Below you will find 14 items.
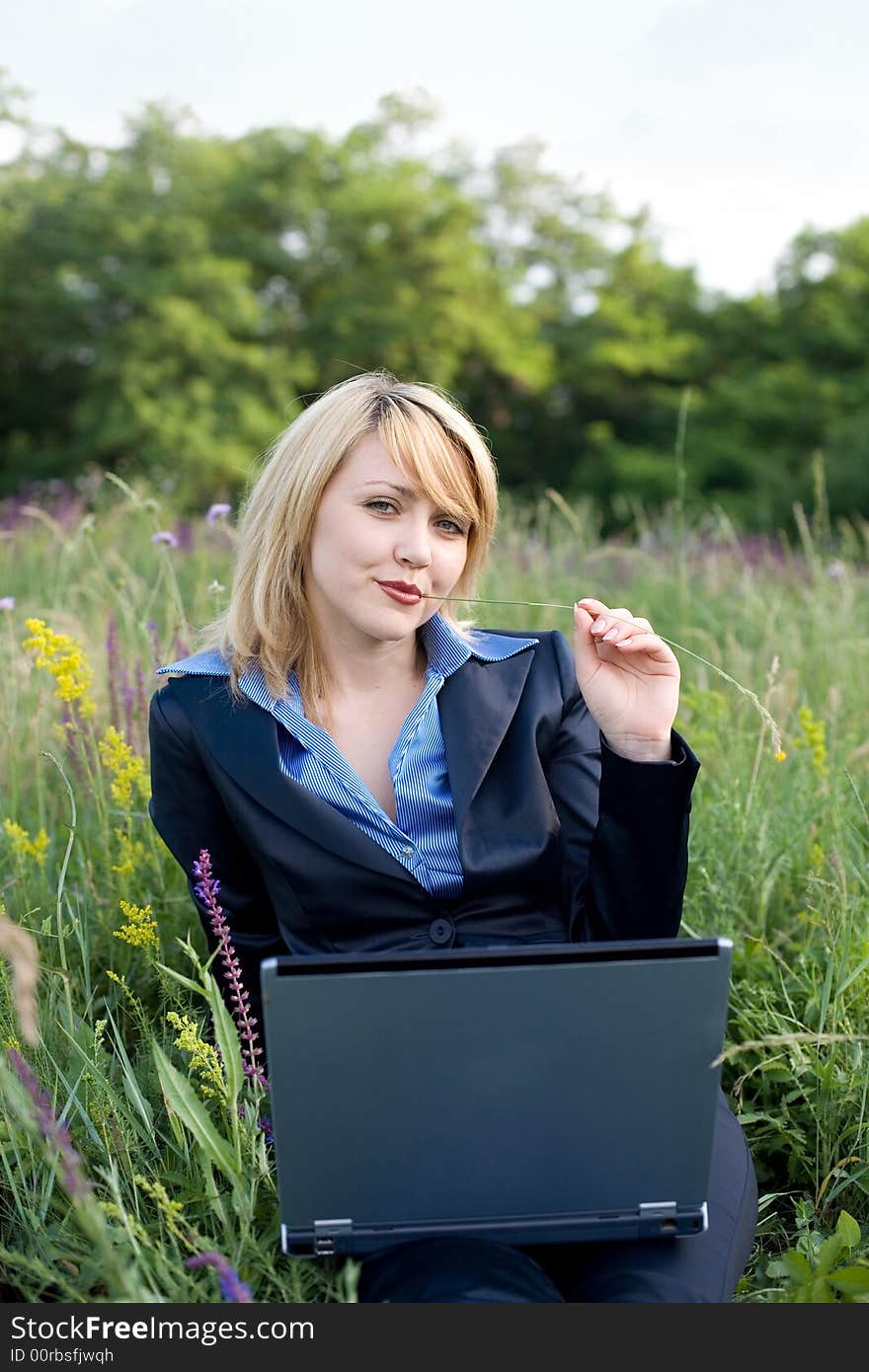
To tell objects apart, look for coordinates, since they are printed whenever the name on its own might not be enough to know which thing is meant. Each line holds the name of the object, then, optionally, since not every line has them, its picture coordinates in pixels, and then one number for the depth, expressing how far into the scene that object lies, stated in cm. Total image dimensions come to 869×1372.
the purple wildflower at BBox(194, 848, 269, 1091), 171
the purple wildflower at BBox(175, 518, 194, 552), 611
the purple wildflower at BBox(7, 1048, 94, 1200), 111
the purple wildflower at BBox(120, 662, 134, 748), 293
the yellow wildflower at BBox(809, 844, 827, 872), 254
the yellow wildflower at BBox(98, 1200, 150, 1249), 147
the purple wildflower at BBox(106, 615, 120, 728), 294
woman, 191
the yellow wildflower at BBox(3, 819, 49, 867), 236
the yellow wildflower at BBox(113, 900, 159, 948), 208
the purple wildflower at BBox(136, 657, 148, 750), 293
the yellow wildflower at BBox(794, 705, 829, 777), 277
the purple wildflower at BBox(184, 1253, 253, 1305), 123
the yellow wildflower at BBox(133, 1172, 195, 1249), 152
